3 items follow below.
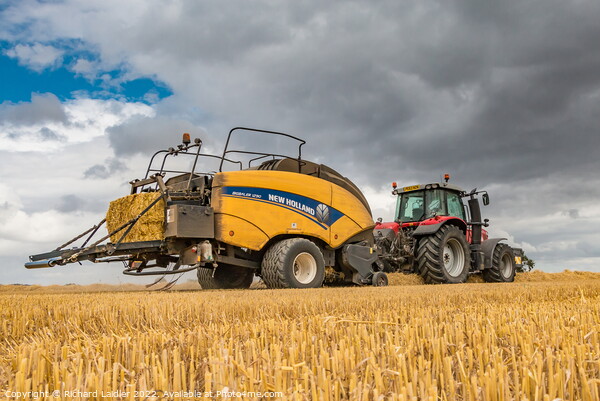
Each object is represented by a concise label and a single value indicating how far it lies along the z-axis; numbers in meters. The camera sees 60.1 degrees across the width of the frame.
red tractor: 11.23
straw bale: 8.16
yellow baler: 8.10
